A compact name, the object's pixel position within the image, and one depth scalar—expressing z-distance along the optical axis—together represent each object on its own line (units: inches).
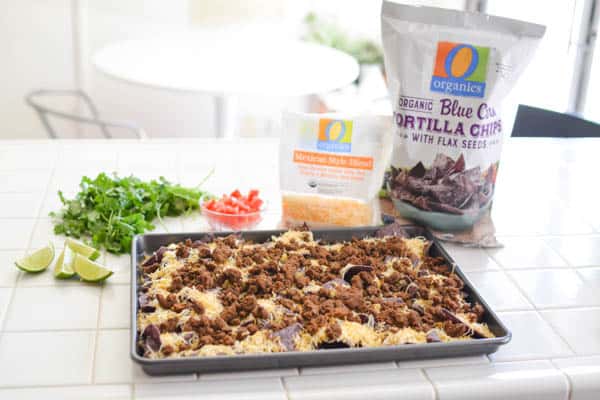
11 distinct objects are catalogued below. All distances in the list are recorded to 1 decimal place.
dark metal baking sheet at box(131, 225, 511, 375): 38.8
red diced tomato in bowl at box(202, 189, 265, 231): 56.9
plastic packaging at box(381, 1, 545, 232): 53.2
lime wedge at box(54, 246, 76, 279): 49.3
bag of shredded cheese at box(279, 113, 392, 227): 57.0
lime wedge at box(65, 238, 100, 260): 51.8
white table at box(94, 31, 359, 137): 114.9
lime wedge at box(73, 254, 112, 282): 48.9
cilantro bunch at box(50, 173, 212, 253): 54.7
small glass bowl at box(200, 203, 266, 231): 56.8
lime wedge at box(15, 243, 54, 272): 50.1
